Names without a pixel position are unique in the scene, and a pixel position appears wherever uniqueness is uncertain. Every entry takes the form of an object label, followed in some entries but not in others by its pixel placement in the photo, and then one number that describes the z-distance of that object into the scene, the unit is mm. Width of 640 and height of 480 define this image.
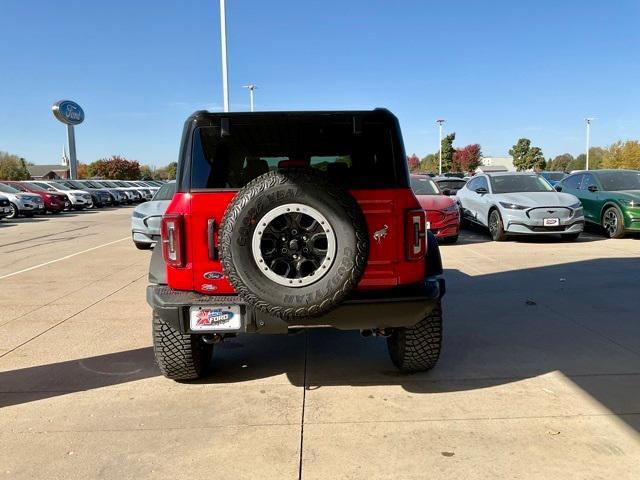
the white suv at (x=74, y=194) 26998
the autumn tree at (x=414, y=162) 129825
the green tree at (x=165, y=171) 108725
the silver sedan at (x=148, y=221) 10492
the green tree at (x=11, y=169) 72869
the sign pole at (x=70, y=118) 40000
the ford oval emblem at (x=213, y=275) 3344
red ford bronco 3053
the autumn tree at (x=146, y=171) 95938
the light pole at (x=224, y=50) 23766
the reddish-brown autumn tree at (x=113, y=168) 74062
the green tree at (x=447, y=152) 73825
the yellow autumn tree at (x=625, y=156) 57509
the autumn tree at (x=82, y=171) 83112
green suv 11398
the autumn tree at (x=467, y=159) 90500
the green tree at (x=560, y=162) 108375
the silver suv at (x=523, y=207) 10930
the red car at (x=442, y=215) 11117
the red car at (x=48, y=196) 24188
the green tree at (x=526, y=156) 79438
